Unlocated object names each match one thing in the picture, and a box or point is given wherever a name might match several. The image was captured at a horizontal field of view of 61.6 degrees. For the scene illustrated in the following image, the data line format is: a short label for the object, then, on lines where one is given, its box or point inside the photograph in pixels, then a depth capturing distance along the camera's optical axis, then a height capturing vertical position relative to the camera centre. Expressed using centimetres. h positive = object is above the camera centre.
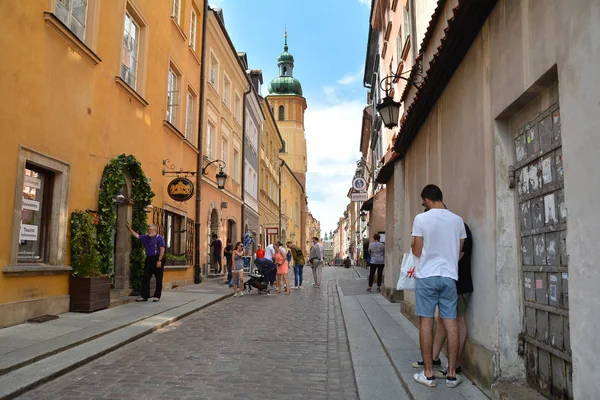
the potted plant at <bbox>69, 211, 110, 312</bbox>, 897 -34
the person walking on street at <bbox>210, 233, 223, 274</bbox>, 1992 +2
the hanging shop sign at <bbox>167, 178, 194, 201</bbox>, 1424 +180
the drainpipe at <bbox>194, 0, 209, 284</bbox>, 1750 +328
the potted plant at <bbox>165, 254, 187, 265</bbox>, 1478 -19
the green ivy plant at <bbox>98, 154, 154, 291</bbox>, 1010 +101
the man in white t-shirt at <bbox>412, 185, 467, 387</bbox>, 461 -19
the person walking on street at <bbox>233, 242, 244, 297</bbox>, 1428 -35
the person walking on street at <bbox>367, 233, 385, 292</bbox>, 1458 +5
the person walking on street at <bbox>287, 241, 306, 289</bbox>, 1689 -29
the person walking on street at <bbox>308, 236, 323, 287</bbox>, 1805 -15
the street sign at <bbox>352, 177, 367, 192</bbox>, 2070 +292
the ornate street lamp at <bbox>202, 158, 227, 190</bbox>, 1855 +280
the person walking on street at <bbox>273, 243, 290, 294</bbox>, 1528 -36
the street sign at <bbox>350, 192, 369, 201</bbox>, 1960 +231
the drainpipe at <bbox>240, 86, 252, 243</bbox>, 2696 +547
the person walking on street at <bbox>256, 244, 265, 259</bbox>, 1655 +0
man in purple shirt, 1120 -8
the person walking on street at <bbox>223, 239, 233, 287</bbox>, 1913 +0
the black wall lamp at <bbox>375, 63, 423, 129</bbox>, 942 +272
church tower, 6431 +1797
